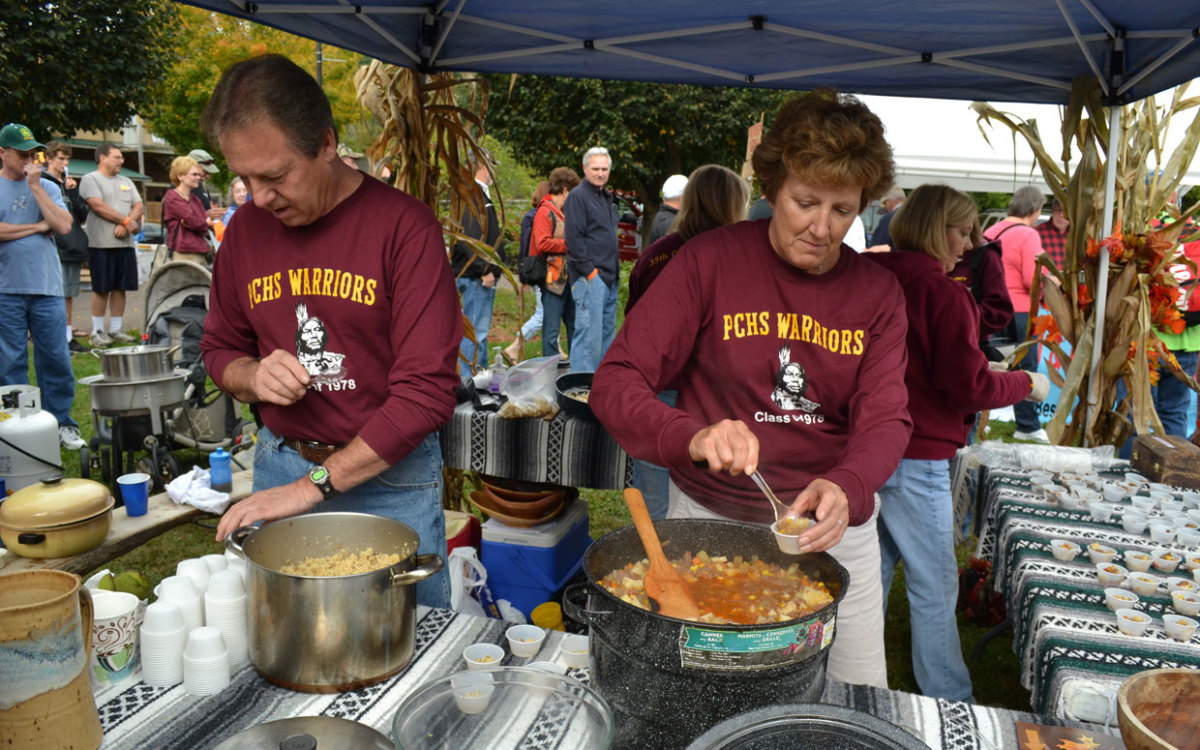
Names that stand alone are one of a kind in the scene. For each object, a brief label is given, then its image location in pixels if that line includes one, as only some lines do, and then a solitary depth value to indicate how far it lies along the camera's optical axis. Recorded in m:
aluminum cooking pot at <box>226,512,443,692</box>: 1.38
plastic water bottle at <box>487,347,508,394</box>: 4.27
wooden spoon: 1.41
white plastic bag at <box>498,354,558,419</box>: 3.82
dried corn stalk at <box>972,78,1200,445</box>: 4.05
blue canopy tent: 3.00
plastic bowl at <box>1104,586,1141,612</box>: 2.18
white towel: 3.84
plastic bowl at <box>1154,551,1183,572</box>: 2.47
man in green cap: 5.80
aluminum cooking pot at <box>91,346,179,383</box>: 4.79
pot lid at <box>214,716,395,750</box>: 1.17
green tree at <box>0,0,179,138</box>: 13.95
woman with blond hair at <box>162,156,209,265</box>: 8.70
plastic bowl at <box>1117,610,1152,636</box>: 2.06
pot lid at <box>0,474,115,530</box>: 2.88
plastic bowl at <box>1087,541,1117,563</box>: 2.50
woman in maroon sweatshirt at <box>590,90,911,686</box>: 1.87
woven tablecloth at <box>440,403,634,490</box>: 3.76
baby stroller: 5.39
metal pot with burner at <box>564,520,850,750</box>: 1.19
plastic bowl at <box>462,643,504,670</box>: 1.56
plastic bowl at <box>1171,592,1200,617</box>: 2.15
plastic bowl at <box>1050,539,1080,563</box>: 2.55
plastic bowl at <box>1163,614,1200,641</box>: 2.04
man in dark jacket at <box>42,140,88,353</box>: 8.59
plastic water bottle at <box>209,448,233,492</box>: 4.04
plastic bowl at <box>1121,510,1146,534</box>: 2.78
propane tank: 4.22
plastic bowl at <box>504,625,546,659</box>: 1.67
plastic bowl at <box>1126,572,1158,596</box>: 2.30
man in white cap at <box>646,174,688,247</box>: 7.25
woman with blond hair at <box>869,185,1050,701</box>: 2.89
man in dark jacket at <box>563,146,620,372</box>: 7.57
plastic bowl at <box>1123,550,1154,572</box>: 2.43
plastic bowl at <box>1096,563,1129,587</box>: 2.36
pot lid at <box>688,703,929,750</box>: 1.06
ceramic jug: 1.14
